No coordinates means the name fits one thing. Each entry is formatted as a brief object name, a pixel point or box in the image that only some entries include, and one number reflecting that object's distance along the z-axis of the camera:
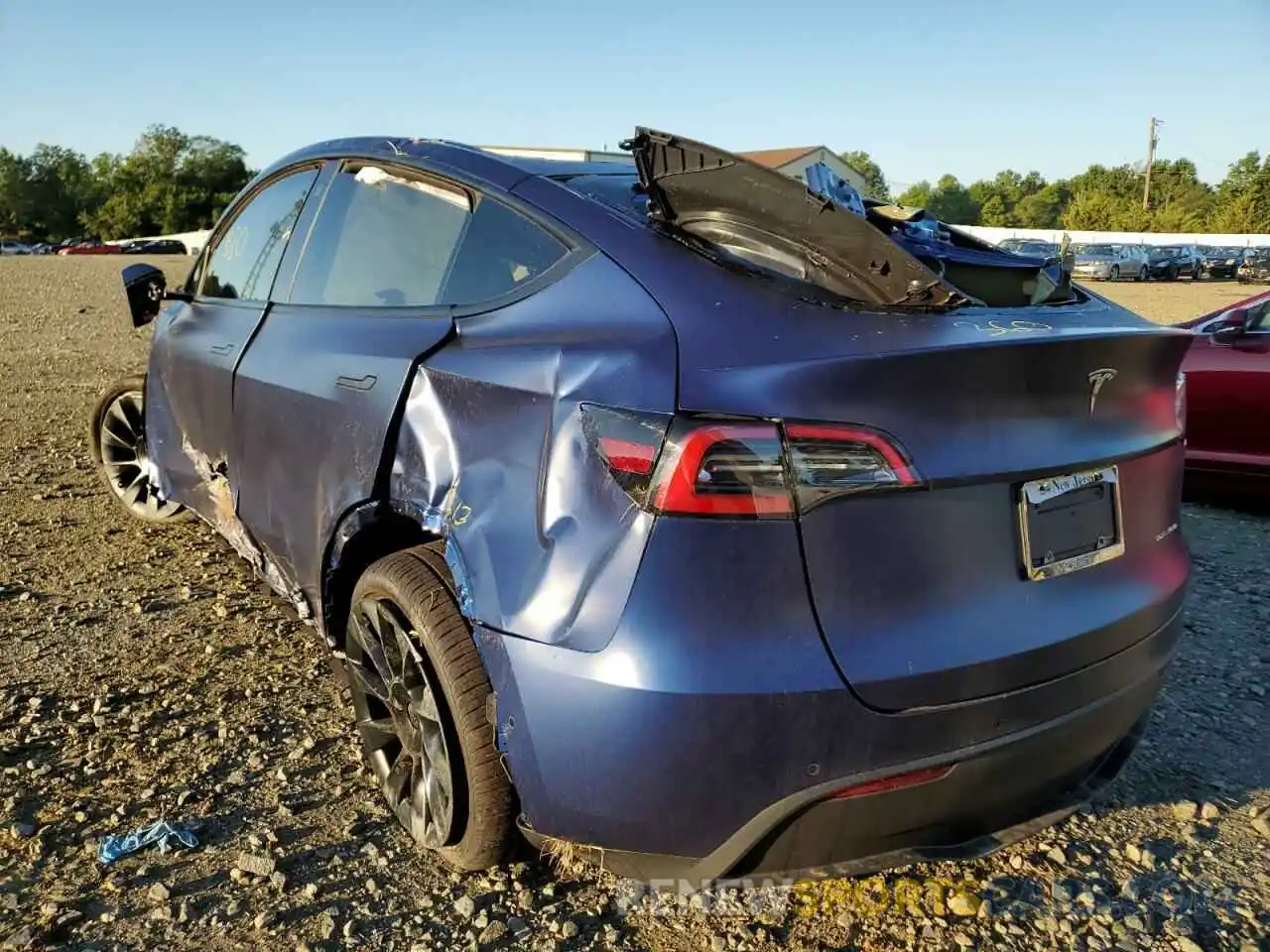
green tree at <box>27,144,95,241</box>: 96.50
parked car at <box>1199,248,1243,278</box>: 40.25
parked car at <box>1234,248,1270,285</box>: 36.41
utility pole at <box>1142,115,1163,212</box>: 68.94
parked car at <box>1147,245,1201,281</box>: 39.50
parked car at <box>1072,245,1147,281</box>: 38.94
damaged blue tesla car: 1.76
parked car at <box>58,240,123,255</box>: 67.65
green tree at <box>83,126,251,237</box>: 88.88
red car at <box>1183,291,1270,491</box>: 5.44
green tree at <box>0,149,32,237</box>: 94.31
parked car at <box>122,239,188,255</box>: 60.68
